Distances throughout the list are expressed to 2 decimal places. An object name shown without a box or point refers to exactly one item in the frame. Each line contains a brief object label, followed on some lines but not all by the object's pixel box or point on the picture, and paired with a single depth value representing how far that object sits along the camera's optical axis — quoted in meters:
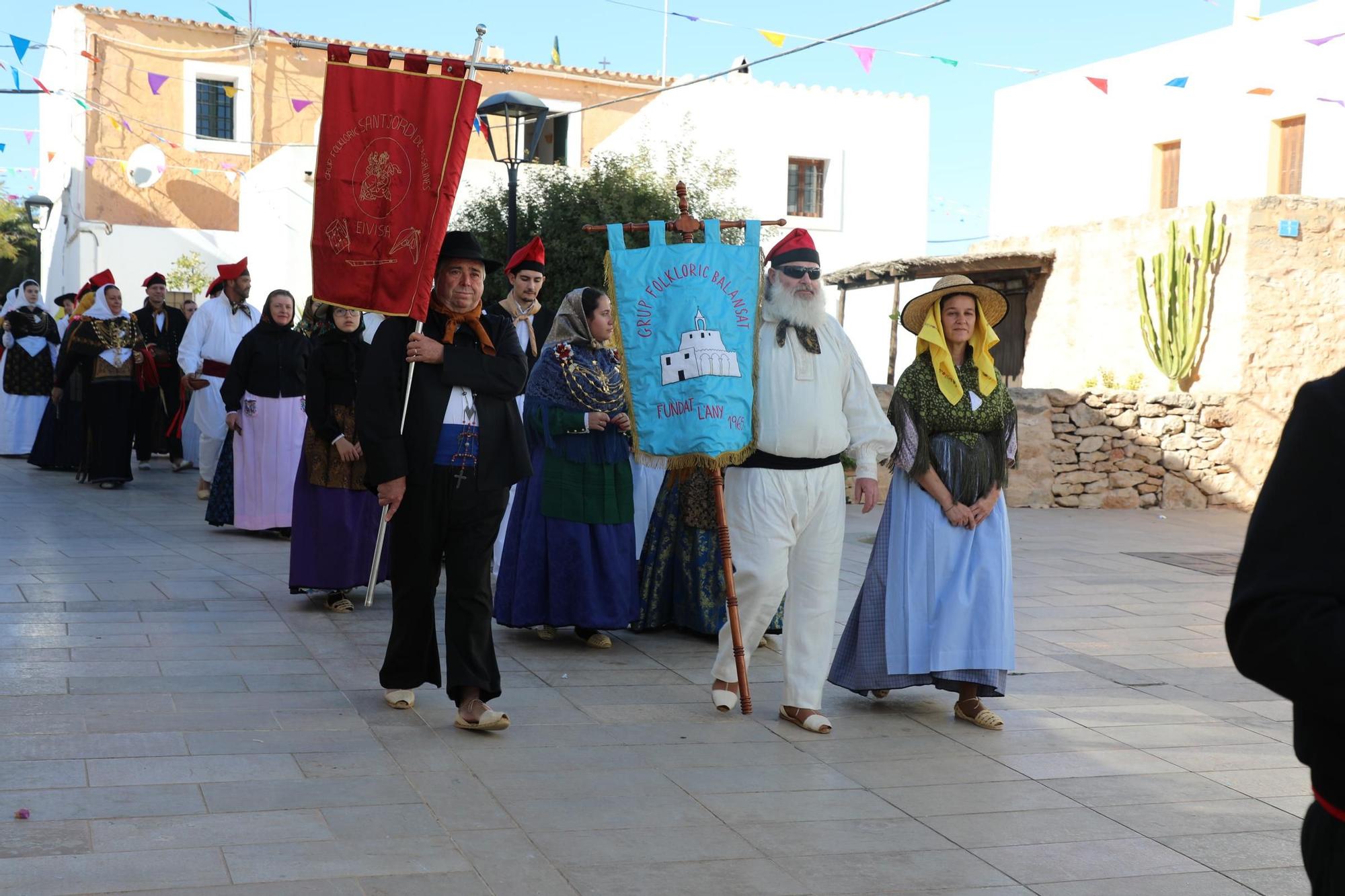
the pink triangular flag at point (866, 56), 15.71
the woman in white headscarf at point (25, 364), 16.22
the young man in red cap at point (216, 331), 11.37
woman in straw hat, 5.41
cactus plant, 15.61
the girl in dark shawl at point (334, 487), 7.39
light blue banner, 5.32
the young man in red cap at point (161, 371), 14.94
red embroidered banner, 5.06
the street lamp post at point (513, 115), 11.78
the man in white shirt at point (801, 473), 5.27
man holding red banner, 4.96
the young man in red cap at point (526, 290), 7.88
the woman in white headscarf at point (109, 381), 13.24
